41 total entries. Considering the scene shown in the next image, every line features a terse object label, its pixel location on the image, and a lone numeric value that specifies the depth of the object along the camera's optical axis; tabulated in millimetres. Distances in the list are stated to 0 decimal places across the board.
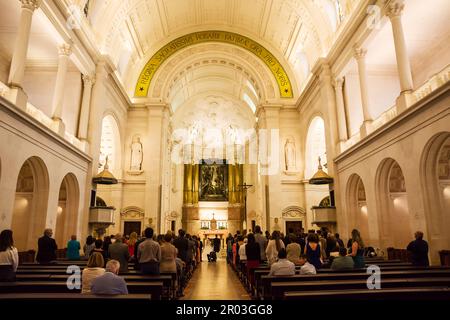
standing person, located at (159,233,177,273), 6403
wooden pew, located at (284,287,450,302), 3424
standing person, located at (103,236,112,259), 7347
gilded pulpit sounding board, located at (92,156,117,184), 13586
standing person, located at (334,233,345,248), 8823
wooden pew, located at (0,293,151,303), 3127
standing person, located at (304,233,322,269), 6280
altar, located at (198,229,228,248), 25547
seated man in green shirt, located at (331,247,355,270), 5836
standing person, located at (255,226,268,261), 8850
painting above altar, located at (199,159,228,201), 28703
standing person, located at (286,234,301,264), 6949
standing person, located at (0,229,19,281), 4445
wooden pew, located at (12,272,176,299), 4852
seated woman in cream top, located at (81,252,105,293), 3994
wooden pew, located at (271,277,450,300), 4121
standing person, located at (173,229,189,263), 8352
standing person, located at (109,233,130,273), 5750
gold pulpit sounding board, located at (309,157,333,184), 14289
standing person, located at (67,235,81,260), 8672
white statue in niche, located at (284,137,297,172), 19625
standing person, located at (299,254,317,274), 5273
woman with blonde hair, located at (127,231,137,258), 8406
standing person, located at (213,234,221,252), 17925
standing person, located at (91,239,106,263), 5545
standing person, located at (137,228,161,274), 5723
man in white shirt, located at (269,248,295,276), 5305
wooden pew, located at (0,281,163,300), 4145
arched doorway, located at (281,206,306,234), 18884
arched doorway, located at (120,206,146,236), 18406
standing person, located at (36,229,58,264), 7246
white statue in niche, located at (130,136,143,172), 19344
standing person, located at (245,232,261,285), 7762
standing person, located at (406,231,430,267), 6738
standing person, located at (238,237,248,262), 9453
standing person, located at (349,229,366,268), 6188
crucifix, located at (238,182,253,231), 24214
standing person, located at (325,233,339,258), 8070
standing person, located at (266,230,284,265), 7193
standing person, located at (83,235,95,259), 7586
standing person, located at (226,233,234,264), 14484
